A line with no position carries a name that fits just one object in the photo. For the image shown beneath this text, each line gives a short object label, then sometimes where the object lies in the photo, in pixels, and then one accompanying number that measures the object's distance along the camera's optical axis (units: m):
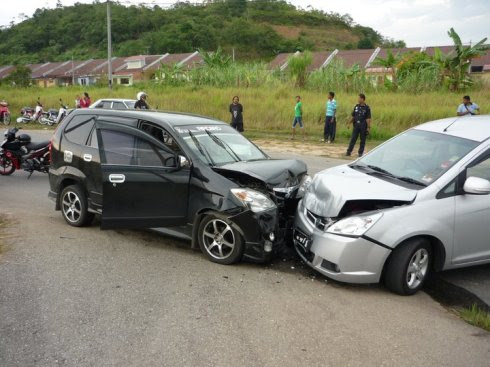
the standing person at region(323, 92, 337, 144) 18.36
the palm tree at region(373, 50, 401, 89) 25.77
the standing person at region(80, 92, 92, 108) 23.24
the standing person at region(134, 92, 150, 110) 15.37
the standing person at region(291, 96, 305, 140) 19.64
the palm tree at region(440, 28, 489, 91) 23.17
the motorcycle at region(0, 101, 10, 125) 25.97
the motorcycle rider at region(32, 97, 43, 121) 26.38
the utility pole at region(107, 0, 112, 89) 29.20
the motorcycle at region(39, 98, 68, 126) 25.47
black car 5.15
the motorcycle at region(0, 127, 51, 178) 10.62
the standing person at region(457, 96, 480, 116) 13.77
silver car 4.46
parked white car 18.73
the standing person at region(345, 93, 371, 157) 14.85
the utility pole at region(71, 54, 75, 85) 78.12
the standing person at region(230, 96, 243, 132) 17.91
